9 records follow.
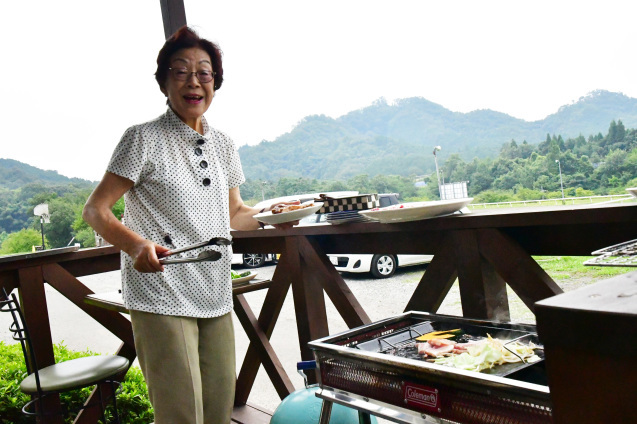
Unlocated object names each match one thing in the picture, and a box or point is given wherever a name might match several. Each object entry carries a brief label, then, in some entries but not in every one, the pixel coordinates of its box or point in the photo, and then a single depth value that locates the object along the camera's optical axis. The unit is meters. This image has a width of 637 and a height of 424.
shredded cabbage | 1.21
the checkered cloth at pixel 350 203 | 2.04
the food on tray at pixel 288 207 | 2.00
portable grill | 1.04
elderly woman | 1.68
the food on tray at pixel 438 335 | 1.48
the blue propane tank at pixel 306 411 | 1.88
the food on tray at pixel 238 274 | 2.57
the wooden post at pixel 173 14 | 2.91
